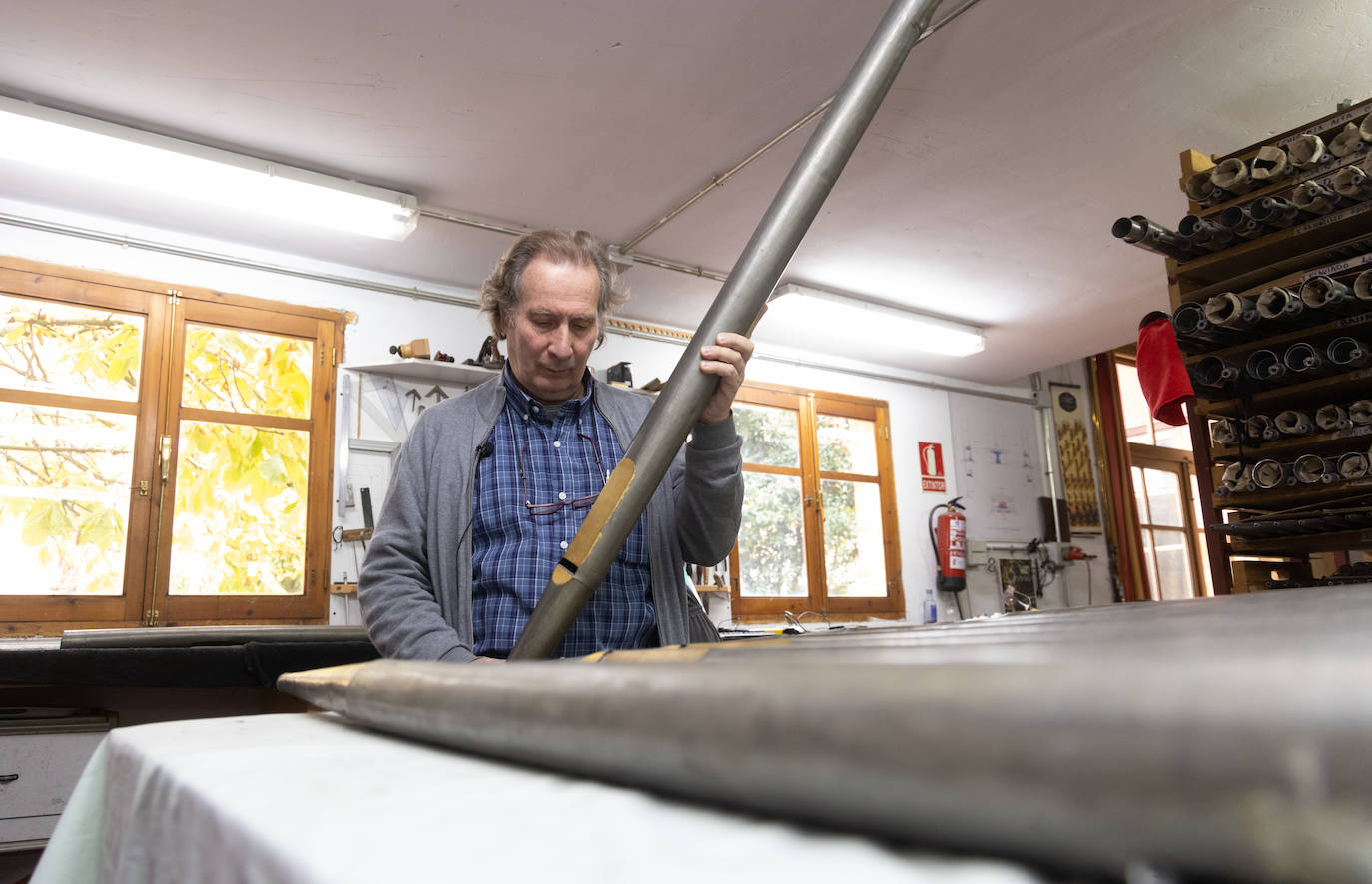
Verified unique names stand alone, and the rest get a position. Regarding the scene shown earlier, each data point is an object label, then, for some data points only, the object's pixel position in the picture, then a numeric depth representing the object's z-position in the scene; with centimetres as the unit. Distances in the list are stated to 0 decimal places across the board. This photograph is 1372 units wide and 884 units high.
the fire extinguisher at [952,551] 666
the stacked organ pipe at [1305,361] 215
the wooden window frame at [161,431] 390
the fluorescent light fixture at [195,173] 338
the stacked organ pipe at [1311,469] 221
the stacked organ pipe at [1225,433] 241
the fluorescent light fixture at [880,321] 530
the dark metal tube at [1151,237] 226
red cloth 287
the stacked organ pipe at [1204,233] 231
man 143
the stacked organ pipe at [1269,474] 230
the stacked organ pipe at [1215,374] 229
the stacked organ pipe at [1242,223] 226
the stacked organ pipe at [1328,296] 206
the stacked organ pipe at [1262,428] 233
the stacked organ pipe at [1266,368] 222
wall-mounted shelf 460
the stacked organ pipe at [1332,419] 218
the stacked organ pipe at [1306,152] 219
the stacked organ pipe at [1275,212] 219
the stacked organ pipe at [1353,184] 208
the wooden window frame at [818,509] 590
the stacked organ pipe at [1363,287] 205
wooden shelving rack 215
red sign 695
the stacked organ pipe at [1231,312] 225
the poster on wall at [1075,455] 750
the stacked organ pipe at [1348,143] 212
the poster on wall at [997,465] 713
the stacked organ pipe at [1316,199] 213
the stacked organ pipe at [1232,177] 234
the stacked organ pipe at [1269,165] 227
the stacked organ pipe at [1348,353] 208
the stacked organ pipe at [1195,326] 232
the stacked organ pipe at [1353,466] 213
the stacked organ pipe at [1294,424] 225
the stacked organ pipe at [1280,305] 215
